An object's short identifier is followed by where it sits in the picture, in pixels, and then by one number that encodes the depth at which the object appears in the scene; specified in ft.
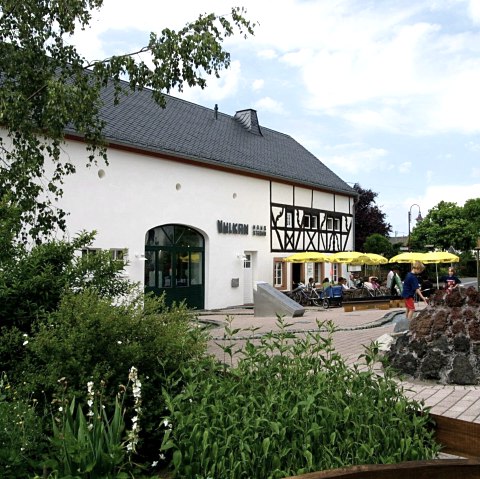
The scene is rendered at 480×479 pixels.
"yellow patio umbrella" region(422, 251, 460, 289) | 79.51
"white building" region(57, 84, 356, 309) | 59.88
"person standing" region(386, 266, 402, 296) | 77.43
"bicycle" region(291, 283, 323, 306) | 75.61
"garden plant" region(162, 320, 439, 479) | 9.31
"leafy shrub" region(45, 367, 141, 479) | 9.05
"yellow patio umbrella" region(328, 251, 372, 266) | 79.51
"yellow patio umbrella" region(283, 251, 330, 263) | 81.15
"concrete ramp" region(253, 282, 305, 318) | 58.54
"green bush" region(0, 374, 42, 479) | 9.16
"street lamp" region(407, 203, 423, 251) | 132.53
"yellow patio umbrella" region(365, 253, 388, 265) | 81.97
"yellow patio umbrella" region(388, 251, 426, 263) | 80.08
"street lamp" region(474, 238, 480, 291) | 76.15
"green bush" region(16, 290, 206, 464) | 11.85
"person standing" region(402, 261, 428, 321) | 41.75
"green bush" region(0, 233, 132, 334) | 14.85
